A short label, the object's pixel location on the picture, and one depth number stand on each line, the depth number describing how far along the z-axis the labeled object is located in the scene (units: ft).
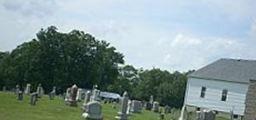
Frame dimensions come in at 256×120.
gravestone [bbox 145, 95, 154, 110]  184.61
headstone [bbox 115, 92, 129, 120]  99.48
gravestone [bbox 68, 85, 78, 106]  125.39
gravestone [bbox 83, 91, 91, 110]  132.16
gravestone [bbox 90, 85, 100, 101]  134.79
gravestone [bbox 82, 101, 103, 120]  69.97
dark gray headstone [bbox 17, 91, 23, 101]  129.90
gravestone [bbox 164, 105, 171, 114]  169.72
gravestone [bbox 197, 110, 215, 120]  101.41
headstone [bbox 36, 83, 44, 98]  155.43
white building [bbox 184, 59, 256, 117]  195.62
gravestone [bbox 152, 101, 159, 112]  174.65
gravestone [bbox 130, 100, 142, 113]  139.18
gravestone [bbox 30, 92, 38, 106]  116.67
